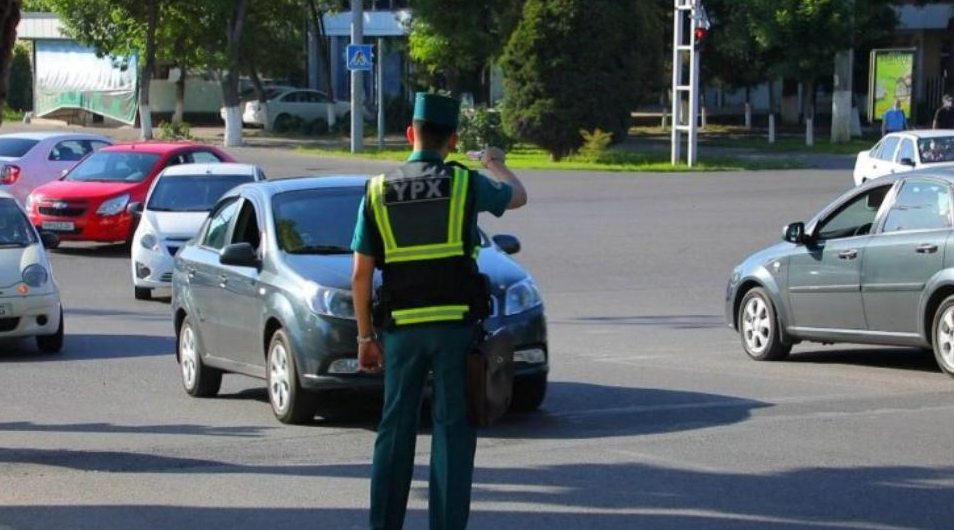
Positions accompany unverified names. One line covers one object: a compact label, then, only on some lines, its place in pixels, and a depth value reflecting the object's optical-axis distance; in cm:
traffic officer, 638
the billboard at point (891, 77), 4522
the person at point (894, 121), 3981
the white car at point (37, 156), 2927
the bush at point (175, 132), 5297
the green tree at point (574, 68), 4491
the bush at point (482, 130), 4766
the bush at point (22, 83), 7656
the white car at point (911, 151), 2812
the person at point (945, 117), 3903
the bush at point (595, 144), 4406
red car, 2531
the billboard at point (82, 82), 6675
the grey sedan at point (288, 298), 1035
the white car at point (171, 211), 2022
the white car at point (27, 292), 1531
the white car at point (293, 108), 6309
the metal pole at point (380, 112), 5000
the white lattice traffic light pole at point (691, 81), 4088
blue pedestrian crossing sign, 4591
